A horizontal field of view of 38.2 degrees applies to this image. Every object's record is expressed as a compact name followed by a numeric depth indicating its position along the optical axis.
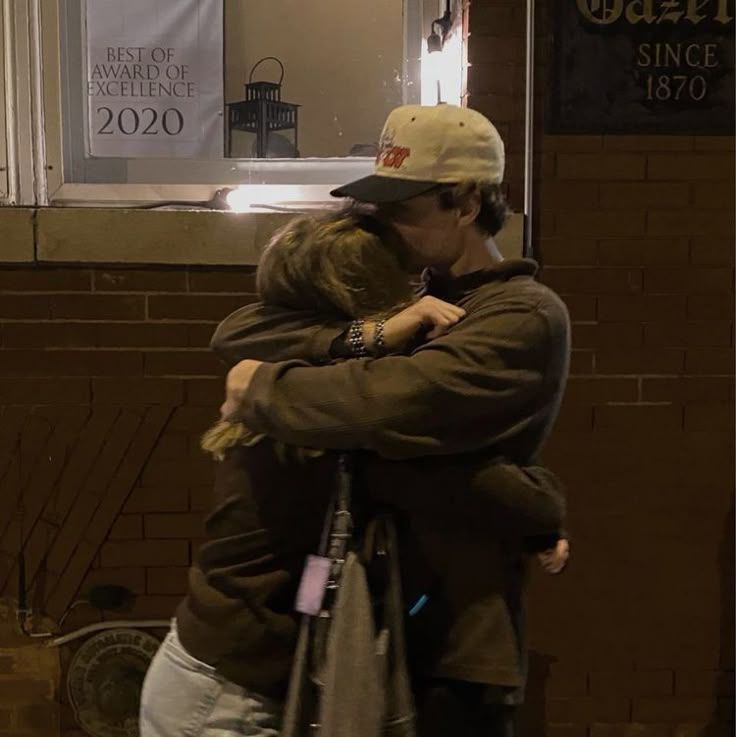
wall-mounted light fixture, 3.14
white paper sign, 3.22
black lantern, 3.31
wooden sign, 2.98
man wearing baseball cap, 1.68
